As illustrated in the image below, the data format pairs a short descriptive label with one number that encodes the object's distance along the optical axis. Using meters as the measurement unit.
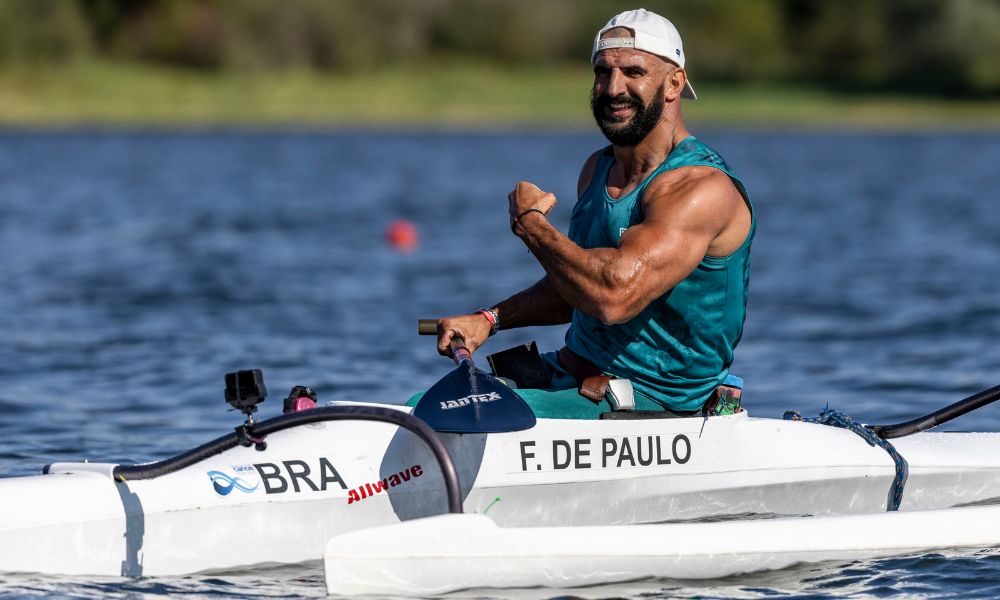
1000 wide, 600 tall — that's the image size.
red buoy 39.22
